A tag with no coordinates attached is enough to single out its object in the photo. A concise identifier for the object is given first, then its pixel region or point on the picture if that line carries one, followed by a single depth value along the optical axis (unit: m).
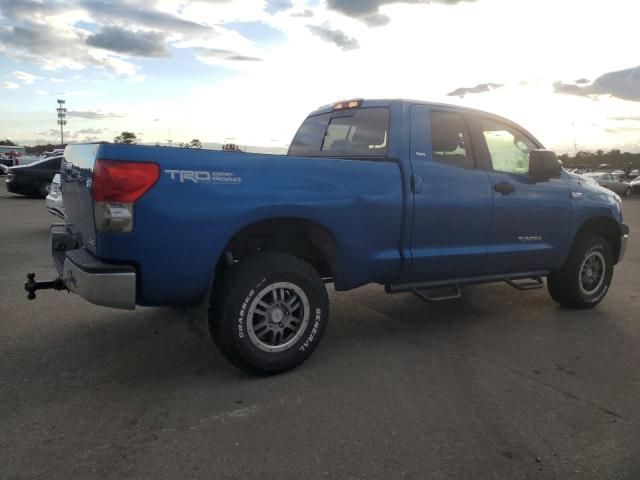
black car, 18.56
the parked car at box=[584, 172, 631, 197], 33.44
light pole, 97.50
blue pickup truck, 3.44
